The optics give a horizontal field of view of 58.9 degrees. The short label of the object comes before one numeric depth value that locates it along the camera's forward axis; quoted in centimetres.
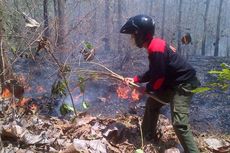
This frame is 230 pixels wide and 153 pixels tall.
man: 270
